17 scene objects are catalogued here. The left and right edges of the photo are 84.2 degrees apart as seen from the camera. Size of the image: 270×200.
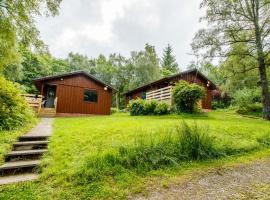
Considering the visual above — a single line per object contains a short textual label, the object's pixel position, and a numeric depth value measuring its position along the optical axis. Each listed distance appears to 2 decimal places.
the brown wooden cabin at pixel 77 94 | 12.65
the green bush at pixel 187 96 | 9.80
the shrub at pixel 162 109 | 10.82
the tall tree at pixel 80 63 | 31.00
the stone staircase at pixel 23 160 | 2.80
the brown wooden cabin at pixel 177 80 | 12.89
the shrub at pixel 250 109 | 13.24
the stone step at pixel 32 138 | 4.19
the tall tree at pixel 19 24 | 5.49
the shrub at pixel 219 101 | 20.84
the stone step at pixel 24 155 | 3.29
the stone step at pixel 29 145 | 3.76
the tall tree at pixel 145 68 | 24.97
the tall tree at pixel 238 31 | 9.27
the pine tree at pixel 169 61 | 36.03
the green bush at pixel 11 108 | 5.19
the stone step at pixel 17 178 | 2.63
